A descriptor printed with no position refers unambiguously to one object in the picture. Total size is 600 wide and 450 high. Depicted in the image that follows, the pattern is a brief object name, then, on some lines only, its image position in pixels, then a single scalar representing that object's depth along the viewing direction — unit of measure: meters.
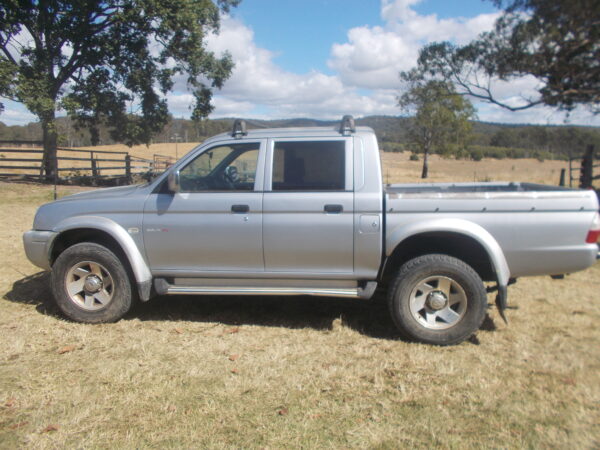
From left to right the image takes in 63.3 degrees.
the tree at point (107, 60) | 17.47
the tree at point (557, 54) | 15.33
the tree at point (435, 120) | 35.91
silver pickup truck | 4.21
